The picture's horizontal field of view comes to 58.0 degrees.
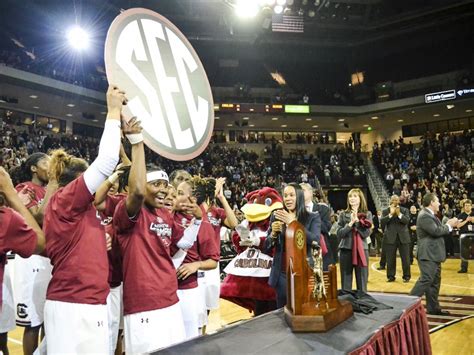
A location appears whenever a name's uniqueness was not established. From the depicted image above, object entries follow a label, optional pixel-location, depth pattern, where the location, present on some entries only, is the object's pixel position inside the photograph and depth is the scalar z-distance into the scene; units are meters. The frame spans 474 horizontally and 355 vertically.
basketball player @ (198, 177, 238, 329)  4.01
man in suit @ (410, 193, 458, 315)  5.61
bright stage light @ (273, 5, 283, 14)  14.38
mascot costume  3.73
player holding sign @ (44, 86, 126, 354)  2.05
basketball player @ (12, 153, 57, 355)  3.34
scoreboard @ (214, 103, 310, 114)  24.34
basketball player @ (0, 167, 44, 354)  2.01
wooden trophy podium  2.30
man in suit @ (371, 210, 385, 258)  15.09
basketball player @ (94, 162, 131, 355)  2.37
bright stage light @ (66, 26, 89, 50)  17.34
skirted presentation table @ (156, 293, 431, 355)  1.97
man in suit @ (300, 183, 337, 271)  5.09
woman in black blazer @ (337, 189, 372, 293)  6.30
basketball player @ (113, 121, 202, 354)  2.35
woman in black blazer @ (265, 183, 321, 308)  3.31
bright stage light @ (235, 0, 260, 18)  13.18
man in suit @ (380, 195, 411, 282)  9.05
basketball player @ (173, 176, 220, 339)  2.97
